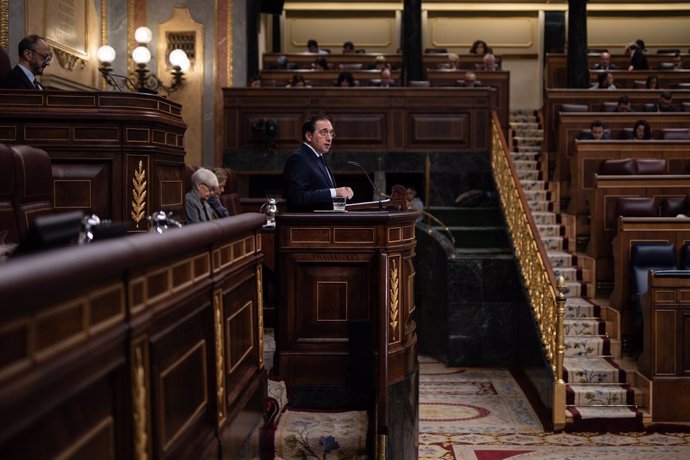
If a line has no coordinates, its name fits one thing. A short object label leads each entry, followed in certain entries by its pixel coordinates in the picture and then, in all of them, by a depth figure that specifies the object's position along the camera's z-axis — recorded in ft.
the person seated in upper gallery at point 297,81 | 33.53
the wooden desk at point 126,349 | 3.89
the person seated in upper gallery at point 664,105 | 31.14
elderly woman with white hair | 15.06
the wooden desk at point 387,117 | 30.73
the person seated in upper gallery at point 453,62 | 37.83
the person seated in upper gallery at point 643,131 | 27.17
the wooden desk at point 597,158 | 24.85
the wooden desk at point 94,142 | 14.10
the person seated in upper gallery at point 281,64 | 39.24
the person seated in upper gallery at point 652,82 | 35.54
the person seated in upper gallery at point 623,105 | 30.30
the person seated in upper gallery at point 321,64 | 39.11
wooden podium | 12.75
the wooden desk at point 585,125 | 27.30
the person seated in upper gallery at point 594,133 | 26.84
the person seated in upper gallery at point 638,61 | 40.45
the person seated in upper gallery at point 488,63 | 35.88
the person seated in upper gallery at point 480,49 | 43.80
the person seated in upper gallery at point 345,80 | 33.19
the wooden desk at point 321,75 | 36.83
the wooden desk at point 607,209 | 22.59
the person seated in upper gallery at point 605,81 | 34.65
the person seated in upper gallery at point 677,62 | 40.81
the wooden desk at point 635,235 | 20.76
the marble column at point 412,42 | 35.76
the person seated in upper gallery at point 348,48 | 43.74
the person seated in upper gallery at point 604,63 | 40.52
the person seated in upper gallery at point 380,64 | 38.83
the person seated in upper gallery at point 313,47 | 44.27
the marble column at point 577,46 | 35.88
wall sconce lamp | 27.90
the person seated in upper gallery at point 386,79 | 33.04
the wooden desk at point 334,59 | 41.42
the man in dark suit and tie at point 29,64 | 14.71
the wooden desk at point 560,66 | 43.68
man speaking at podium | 13.28
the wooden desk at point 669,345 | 18.57
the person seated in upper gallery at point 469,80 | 32.19
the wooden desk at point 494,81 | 32.04
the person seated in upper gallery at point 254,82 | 32.48
